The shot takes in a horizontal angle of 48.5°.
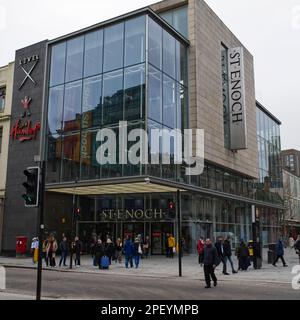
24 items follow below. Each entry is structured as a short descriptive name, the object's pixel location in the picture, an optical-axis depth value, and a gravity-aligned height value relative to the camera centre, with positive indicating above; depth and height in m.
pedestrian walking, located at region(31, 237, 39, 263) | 19.79 -1.86
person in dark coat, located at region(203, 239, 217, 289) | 11.45 -1.48
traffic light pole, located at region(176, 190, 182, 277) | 15.11 -1.11
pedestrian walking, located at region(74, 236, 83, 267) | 18.46 -1.76
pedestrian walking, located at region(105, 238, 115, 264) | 19.05 -1.80
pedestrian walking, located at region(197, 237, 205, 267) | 18.92 -1.58
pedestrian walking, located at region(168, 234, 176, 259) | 22.67 -1.84
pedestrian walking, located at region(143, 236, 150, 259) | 22.89 -2.16
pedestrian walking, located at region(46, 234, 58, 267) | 18.23 -1.87
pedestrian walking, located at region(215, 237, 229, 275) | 15.35 -1.45
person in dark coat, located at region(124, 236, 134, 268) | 18.11 -1.79
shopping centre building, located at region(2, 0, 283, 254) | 21.66 +7.07
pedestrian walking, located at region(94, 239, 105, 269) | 18.09 -1.88
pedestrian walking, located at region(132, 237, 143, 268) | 18.18 -1.87
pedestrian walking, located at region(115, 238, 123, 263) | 20.49 -2.15
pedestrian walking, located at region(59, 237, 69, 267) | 18.59 -1.84
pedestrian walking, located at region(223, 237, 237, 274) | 16.07 -1.48
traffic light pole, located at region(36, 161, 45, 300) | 8.29 -0.31
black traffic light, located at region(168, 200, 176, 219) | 16.30 +0.37
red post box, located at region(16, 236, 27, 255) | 23.29 -2.04
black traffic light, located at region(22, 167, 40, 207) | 8.47 +0.77
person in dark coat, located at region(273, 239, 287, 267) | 18.38 -1.76
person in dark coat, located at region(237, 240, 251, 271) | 16.74 -1.91
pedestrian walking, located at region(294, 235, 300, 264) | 17.65 -1.43
